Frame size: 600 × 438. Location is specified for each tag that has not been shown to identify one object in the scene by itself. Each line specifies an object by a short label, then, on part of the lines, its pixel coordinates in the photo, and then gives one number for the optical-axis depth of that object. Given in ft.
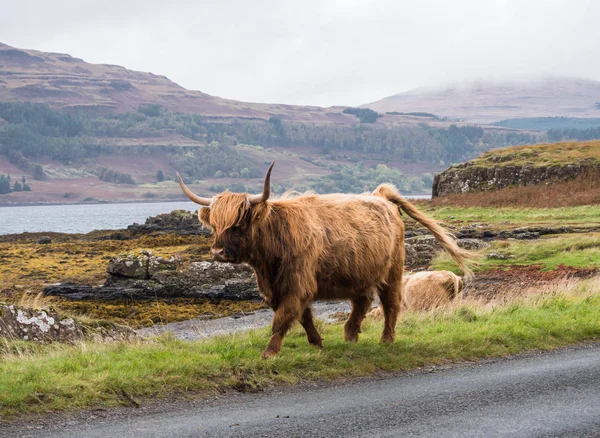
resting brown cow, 56.13
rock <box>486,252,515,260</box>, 92.87
